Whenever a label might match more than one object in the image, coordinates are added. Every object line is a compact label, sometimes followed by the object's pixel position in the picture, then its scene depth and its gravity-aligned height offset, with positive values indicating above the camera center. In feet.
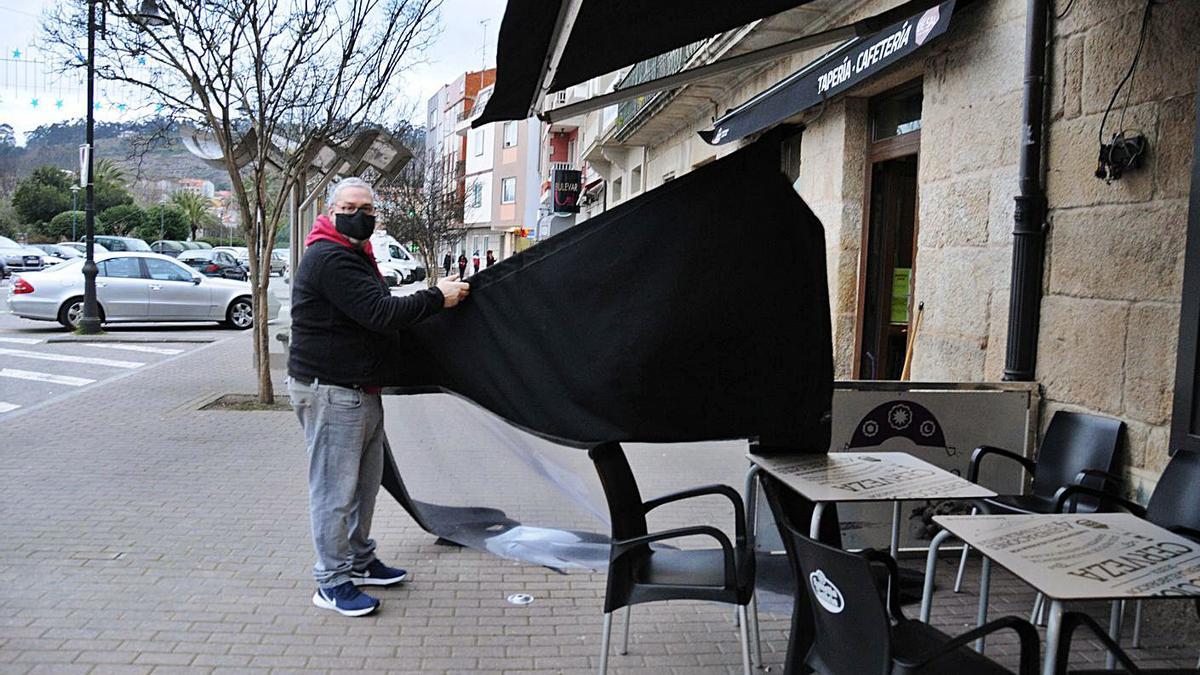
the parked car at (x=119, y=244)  136.87 +2.76
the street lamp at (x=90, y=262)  58.54 +0.03
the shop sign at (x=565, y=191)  91.40 +8.41
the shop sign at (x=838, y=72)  20.47 +5.48
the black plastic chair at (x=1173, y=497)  13.83 -2.69
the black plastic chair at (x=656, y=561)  12.53 -3.63
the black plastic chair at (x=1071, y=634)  8.69 -2.85
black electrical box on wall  16.75 +2.56
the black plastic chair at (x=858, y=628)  8.95 -3.13
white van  172.45 +2.77
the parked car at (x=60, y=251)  147.90 +1.55
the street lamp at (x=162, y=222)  222.28 +9.83
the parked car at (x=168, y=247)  161.17 +3.17
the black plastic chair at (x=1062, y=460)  16.69 -2.66
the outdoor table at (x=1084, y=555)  8.97 -2.46
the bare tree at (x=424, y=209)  151.43 +10.91
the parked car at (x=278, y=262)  187.94 +1.68
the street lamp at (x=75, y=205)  192.49 +11.70
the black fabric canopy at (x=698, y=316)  12.64 -0.34
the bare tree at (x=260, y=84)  35.55 +7.05
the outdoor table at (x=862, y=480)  12.06 -2.34
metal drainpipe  19.47 +1.65
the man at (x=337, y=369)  15.21 -1.45
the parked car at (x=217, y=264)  98.65 +0.41
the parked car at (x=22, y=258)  130.87 +0.18
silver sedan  62.39 -1.82
